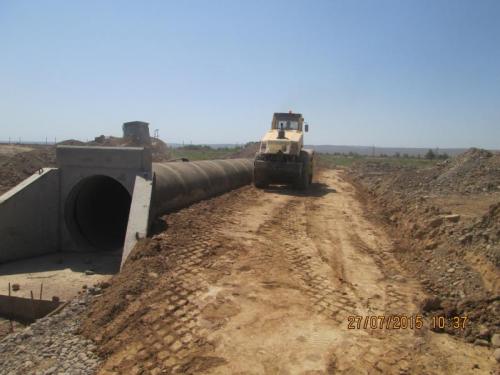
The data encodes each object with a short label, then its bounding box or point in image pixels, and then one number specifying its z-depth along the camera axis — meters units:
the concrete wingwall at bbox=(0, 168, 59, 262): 9.05
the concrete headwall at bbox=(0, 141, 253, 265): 9.05
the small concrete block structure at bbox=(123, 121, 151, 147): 38.56
